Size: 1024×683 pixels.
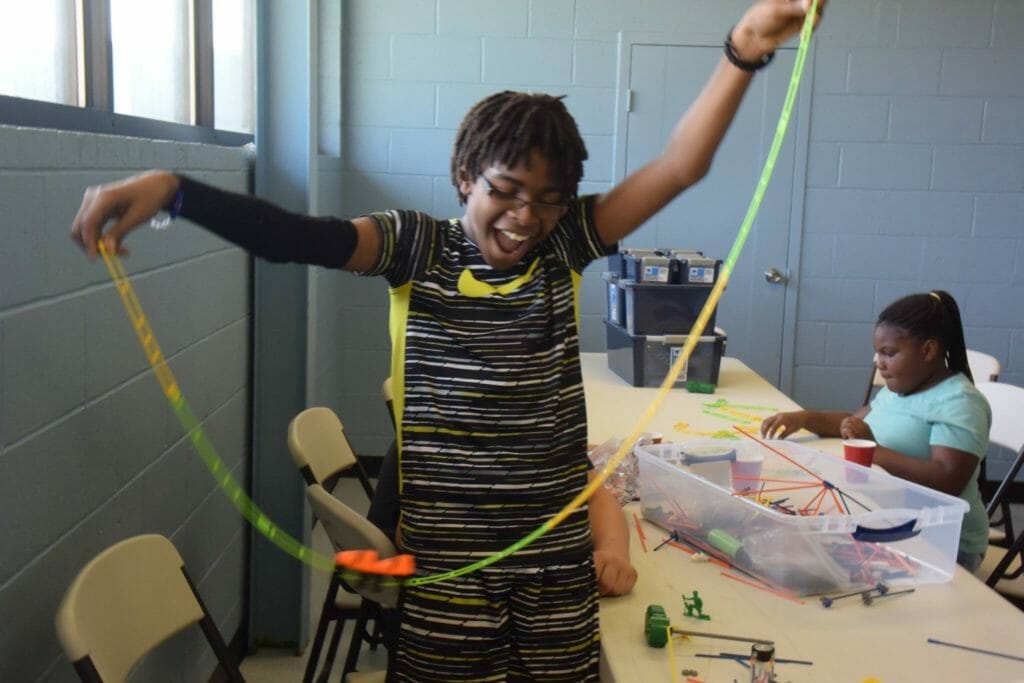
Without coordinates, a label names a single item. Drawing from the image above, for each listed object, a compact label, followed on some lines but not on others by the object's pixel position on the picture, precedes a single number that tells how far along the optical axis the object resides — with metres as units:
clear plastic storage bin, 1.60
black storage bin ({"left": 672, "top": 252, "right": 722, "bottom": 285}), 3.33
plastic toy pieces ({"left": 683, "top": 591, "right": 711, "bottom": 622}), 1.52
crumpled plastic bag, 2.07
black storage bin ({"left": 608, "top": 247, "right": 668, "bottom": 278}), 3.43
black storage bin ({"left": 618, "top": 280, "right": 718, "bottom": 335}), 3.30
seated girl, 2.29
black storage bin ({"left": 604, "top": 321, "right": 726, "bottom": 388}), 3.27
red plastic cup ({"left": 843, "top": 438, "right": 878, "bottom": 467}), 2.14
